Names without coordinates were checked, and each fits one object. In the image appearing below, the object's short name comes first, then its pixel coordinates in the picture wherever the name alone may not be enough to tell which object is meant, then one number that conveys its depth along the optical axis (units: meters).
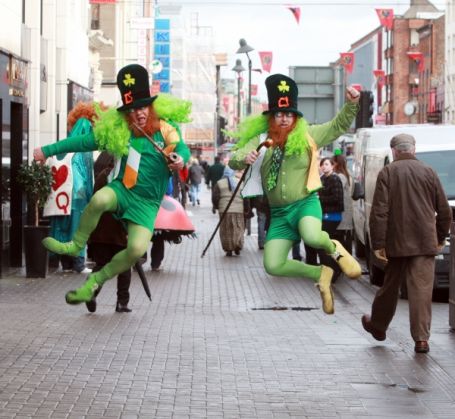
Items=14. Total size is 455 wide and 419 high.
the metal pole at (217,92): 81.98
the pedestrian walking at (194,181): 48.25
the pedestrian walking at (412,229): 11.55
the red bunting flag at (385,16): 58.31
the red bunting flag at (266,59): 64.56
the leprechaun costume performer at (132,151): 11.05
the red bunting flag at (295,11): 45.19
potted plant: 18.17
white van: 18.33
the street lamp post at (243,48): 45.03
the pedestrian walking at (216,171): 37.31
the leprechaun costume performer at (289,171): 10.73
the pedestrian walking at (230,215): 24.66
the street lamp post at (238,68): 60.22
